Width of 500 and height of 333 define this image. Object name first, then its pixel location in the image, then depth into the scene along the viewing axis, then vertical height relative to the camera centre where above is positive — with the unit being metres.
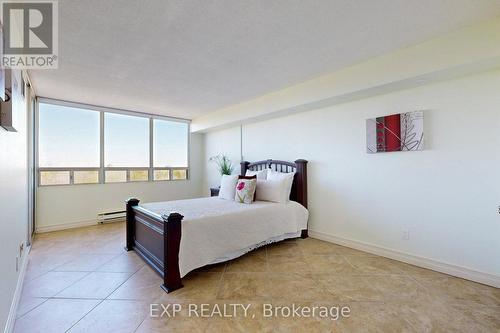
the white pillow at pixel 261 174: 4.26 -0.15
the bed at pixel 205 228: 2.30 -0.79
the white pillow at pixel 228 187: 3.98 -0.38
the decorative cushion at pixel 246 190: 3.65 -0.40
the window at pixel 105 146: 4.29 +0.46
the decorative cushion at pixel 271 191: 3.67 -0.41
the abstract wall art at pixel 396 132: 2.74 +0.44
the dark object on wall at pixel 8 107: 1.50 +0.41
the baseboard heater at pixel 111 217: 4.75 -1.10
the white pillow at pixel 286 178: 3.75 -0.21
